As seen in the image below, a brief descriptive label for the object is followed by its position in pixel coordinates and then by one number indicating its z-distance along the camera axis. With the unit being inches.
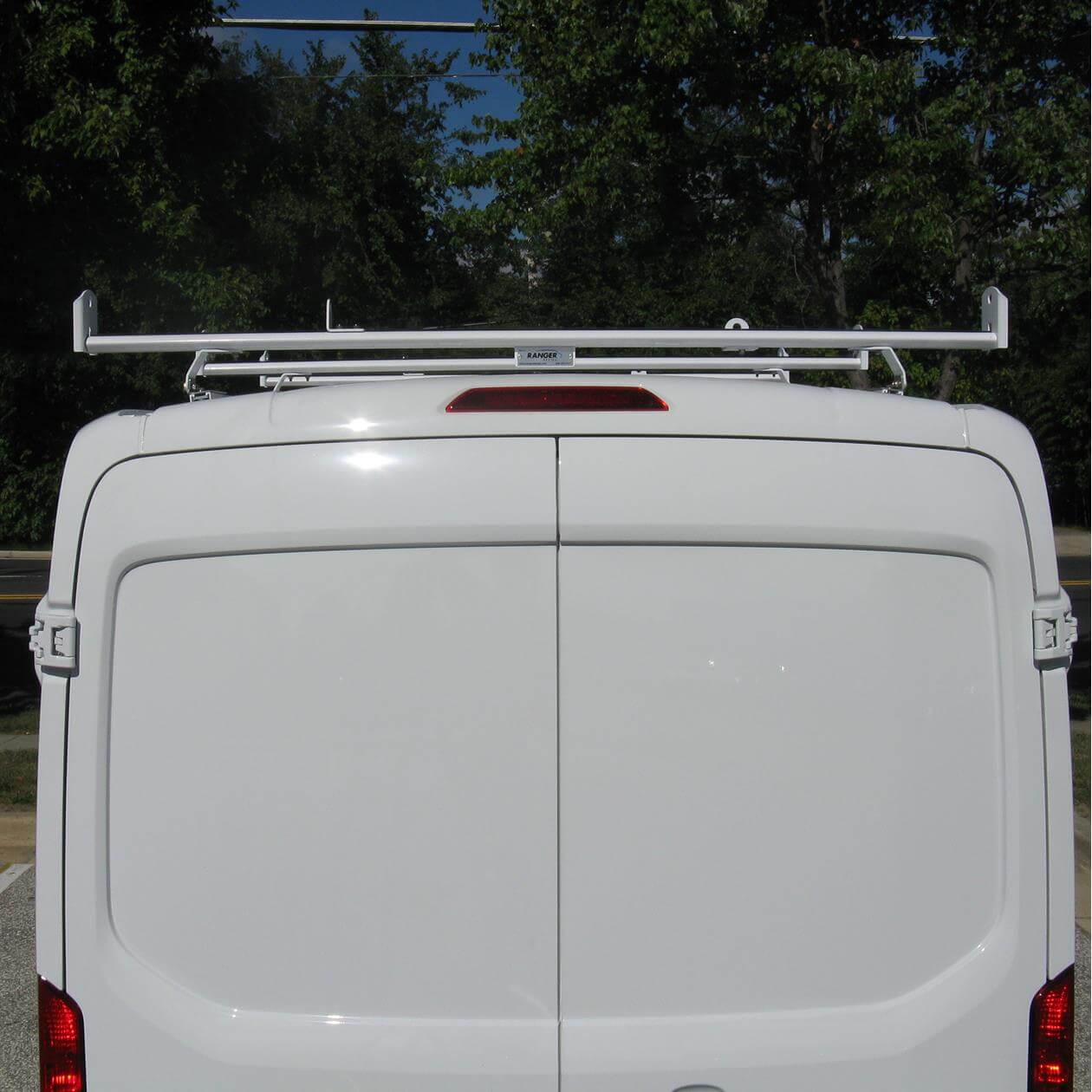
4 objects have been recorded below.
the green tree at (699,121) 281.1
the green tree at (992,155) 275.1
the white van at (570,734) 69.3
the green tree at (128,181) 283.0
